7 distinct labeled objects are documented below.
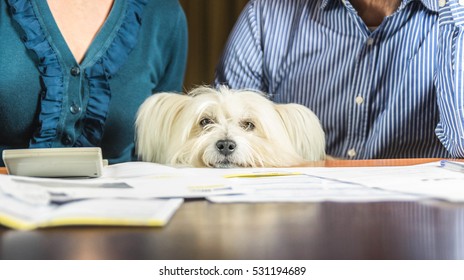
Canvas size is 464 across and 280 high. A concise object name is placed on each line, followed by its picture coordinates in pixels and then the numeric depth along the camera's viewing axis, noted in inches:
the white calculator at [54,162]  74.6
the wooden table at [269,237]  44.8
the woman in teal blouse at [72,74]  85.6
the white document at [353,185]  67.6
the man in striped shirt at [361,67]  87.0
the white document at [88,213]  51.8
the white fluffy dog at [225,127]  83.5
